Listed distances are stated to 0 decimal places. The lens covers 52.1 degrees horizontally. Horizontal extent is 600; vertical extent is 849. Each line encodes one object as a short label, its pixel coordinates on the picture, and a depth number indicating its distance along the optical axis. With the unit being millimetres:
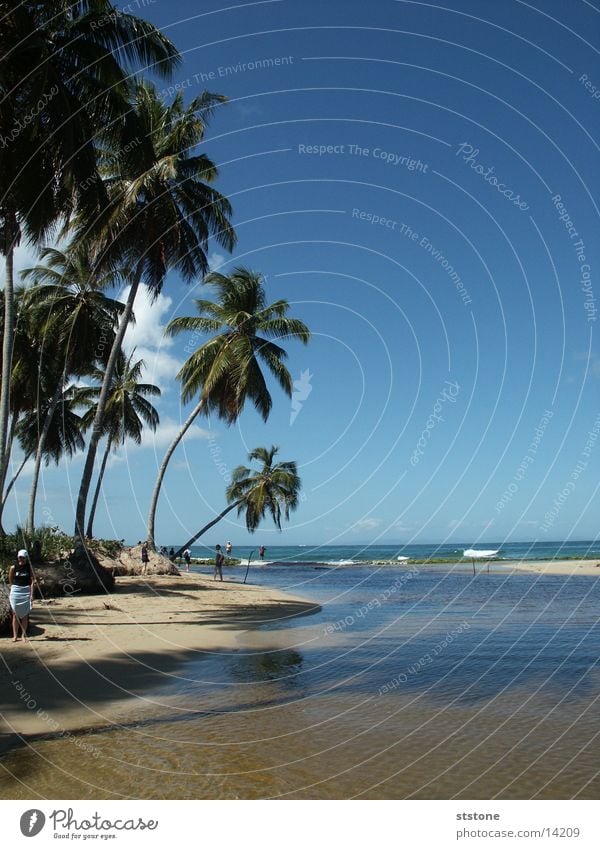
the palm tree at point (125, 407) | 39125
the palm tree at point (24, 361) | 30594
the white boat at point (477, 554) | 89312
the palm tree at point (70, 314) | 28438
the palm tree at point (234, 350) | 29406
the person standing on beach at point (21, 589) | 10430
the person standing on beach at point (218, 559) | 34125
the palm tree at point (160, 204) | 20625
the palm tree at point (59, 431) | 38944
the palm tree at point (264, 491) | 51312
